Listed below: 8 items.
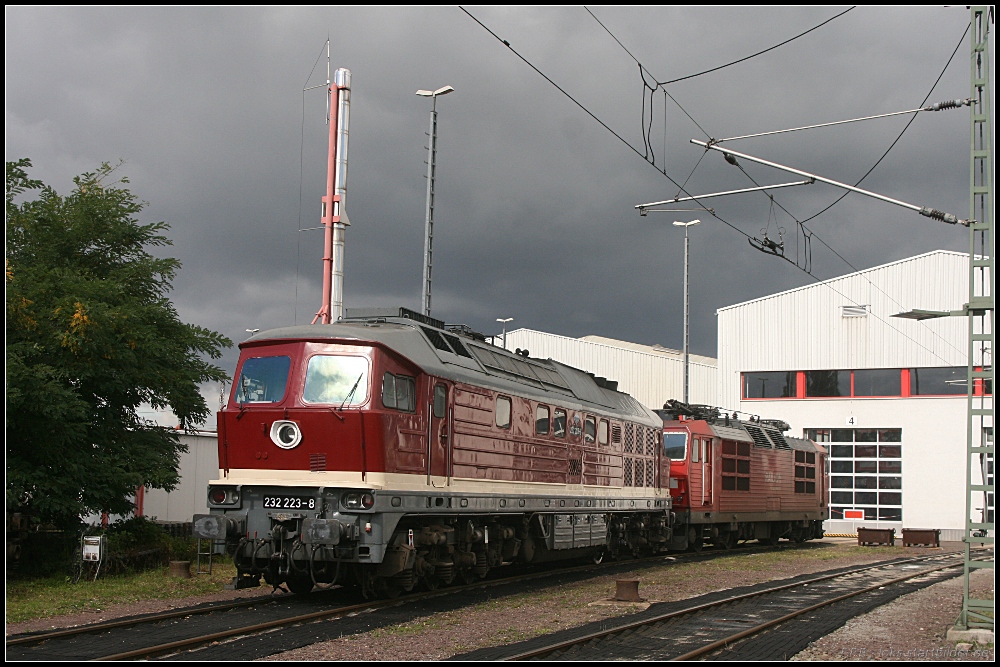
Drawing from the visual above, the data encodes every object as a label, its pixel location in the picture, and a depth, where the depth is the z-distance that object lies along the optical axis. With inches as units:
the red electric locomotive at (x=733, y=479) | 1060.5
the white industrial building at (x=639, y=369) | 2033.7
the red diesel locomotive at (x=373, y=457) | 516.4
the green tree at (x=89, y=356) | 663.8
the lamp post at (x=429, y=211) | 865.5
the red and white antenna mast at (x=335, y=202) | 849.5
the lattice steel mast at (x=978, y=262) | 475.5
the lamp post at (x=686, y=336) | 1440.8
